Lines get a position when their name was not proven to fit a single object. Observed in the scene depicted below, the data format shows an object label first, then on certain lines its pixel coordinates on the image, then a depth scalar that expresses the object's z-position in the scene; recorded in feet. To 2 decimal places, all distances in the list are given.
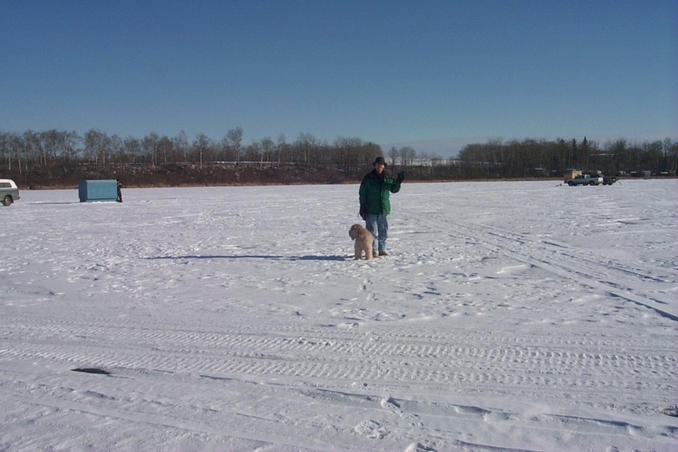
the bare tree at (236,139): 409.69
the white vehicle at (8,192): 96.73
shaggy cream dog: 30.58
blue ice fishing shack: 105.29
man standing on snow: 31.30
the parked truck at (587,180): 166.61
